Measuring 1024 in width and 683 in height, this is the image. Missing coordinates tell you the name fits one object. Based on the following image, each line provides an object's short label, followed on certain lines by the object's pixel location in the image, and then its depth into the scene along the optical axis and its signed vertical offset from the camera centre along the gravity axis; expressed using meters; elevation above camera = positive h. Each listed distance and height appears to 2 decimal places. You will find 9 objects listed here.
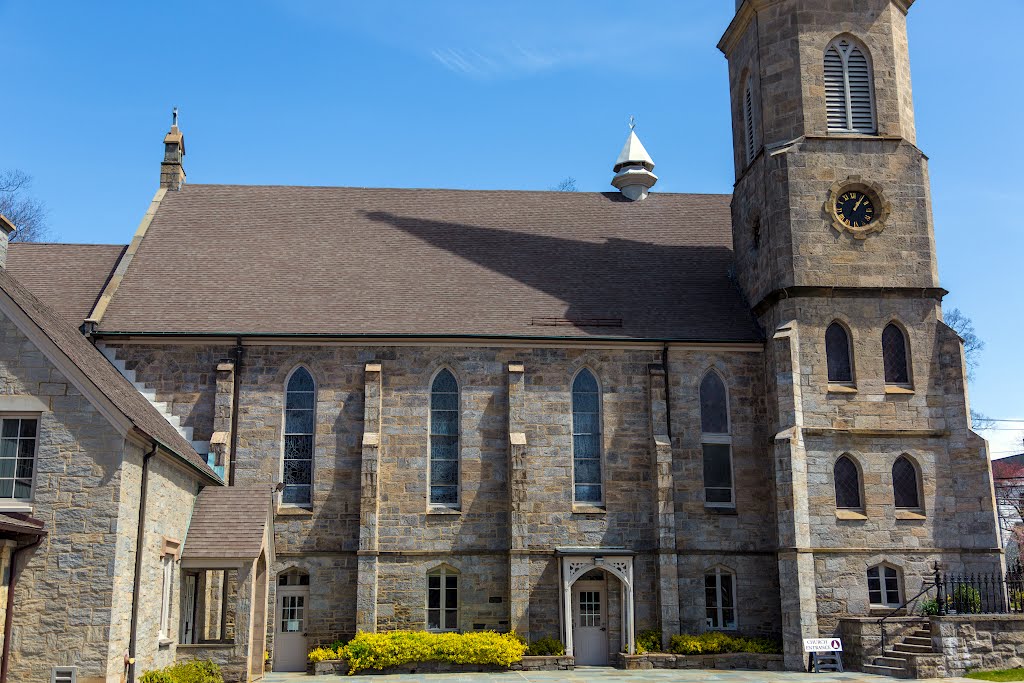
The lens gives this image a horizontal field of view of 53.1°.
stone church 25.97 +4.42
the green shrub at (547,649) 25.56 -1.72
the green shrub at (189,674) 18.61 -1.71
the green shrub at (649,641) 25.88 -1.57
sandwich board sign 24.19 -1.58
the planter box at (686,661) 25.20 -2.02
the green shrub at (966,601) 24.78 -0.60
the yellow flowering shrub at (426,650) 24.39 -1.65
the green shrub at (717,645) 25.47 -1.66
